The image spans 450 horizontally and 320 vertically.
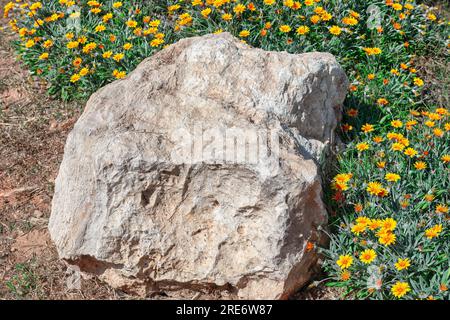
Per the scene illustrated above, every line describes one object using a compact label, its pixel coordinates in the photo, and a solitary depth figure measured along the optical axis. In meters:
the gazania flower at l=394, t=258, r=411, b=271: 3.59
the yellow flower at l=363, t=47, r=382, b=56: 5.34
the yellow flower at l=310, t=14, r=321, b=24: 5.44
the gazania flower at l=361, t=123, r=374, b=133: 4.70
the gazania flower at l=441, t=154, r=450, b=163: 4.30
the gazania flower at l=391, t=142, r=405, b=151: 4.33
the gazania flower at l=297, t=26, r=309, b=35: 5.40
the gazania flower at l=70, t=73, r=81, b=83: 5.49
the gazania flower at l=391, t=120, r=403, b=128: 4.64
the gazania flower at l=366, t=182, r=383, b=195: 4.00
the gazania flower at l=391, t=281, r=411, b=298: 3.52
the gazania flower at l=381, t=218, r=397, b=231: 3.74
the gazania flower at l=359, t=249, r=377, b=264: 3.69
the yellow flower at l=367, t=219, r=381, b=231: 3.78
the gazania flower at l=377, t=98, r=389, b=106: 4.95
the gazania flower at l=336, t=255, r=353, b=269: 3.72
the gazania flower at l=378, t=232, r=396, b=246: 3.67
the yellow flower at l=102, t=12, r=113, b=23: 5.71
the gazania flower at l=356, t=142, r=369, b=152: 4.45
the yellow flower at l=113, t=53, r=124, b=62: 5.39
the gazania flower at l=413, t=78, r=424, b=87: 5.18
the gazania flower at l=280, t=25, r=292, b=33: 5.43
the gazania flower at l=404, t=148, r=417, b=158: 4.26
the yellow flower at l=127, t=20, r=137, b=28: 5.62
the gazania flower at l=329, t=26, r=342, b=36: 5.37
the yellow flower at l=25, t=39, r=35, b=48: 5.76
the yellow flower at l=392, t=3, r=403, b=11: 5.68
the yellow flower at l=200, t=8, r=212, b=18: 5.56
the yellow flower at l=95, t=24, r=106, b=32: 5.65
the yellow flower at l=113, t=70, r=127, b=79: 5.36
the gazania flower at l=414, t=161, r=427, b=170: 4.28
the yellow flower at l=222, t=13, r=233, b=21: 5.51
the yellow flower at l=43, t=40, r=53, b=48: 5.72
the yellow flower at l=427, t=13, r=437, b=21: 5.81
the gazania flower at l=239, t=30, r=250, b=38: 5.40
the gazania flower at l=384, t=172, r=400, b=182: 4.08
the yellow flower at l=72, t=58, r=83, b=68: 5.50
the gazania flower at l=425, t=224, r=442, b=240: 3.75
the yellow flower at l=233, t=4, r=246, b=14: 5.53
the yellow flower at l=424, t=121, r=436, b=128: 4.51
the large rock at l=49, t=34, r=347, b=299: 3.66
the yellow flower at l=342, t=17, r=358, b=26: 5.53
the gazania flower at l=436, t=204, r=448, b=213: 3.87
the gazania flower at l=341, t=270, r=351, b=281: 3.76
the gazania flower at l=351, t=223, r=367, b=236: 3.80
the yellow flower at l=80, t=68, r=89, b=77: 5.45
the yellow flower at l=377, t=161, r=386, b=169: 4.23
